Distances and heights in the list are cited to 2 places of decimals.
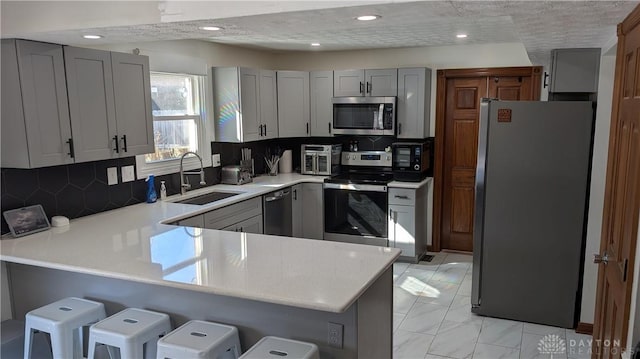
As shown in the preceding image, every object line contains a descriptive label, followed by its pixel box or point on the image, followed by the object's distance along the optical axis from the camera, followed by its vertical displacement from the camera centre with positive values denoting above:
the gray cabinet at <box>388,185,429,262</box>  4.88 -1.07
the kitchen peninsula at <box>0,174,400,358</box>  2.10 -0.72
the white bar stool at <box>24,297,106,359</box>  2.37 -1.02
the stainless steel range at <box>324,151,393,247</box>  5.00 -0.96
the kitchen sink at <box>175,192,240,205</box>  4.09 -0.71
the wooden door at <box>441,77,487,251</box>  5.12 -0.49
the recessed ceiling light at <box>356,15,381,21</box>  1.99 +0.40
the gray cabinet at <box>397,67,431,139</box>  4.97 +0.14
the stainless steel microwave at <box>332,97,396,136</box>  5.06 -0.01
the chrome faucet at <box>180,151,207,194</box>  4.15 -0.56
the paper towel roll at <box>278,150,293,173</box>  5.66 -0.54
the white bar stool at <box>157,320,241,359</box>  2.08 -0.99
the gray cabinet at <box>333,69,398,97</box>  5.09 +0.35
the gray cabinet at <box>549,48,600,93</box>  3.25 +0.29
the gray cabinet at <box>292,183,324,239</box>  5.18 -1.03
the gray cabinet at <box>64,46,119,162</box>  2.92 +0.09
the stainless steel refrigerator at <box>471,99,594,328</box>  3.40 -0.69
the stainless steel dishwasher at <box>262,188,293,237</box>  4.55 -0.94
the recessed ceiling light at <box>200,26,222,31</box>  2.31 +0.43
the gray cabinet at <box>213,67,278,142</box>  4.71 +0.13
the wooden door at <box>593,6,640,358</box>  1.82 -0.38
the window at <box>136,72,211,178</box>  4.07 -0.05
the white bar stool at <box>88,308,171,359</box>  2.21 -1.00
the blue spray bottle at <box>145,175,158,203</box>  3.88 -0.58
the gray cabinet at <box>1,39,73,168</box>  2.62 +0.08
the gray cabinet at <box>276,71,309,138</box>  5.33 +0.14
